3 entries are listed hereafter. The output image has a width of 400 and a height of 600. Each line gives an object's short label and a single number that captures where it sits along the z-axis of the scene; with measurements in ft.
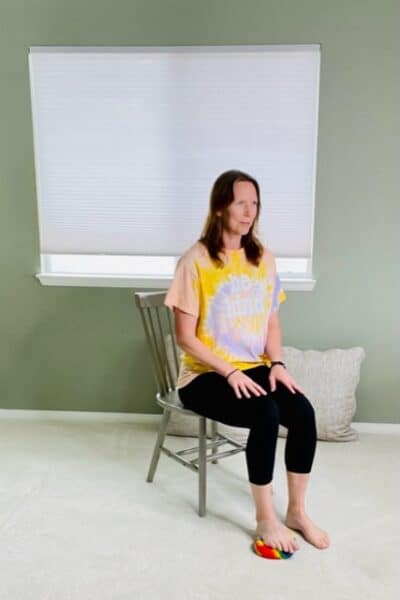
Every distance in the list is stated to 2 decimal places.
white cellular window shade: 8.28
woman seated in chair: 5.93
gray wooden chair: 6.55
